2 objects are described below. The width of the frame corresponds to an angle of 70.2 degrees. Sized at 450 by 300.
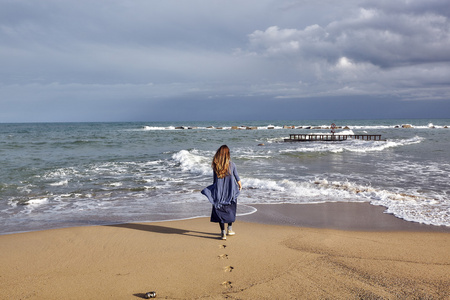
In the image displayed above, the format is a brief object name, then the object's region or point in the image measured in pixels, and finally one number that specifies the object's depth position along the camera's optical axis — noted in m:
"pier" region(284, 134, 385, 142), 35.97
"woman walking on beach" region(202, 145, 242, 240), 5.73
